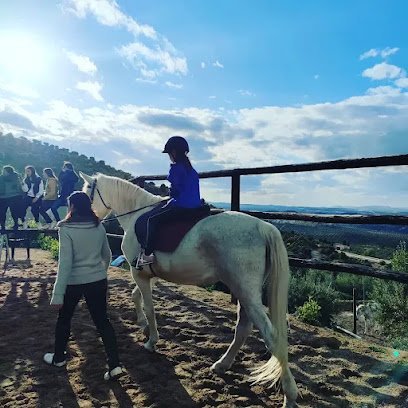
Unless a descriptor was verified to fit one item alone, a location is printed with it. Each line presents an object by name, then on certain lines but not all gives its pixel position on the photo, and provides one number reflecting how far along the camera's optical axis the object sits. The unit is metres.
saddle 4.13
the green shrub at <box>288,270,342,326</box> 11.90
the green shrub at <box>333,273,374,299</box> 34.06
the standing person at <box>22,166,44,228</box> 11.45
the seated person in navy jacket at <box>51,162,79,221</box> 10.91
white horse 3.46
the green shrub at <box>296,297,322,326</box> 6.11
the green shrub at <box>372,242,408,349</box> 12.79
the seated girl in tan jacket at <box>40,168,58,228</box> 11.43
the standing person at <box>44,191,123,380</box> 3.88
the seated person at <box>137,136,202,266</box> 4.27
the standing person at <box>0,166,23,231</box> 10.13
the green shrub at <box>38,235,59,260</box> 12.64
